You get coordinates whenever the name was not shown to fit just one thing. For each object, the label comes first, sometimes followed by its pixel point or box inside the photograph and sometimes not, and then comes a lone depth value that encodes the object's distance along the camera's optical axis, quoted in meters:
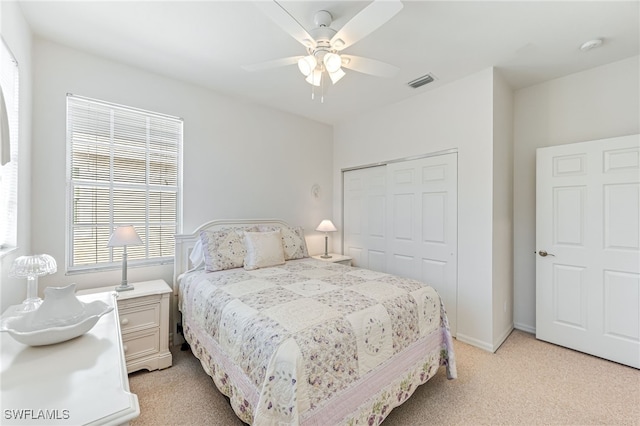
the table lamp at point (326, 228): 3.85
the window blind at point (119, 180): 2.44
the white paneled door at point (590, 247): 2.39
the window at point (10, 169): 1.63
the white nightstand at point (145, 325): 2.21
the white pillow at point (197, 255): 2.76
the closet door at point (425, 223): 3.00
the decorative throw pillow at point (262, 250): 2.75
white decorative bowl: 1.03
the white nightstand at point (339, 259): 3.73
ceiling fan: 1.45
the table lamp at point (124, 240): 2.25
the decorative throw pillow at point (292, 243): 3.19
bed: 1.28
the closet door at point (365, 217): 3.74
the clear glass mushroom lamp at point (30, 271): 1.47
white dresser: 0.69
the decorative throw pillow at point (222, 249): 2.61
